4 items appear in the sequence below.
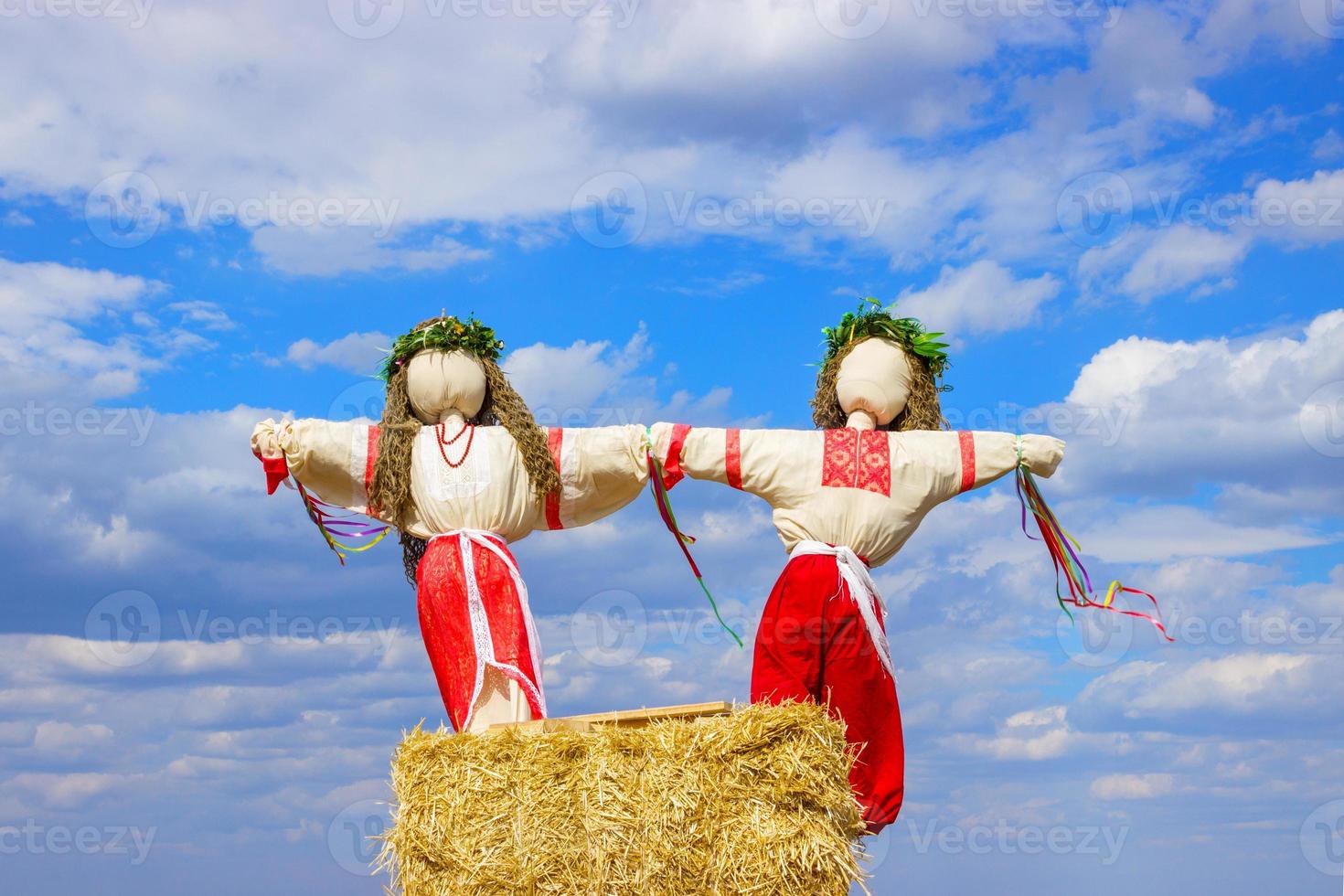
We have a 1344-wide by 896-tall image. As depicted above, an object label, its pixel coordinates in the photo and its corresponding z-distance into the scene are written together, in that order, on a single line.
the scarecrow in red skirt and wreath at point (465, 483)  6.25
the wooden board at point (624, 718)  5.25
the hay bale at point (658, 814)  4.95
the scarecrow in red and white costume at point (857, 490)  6.08
